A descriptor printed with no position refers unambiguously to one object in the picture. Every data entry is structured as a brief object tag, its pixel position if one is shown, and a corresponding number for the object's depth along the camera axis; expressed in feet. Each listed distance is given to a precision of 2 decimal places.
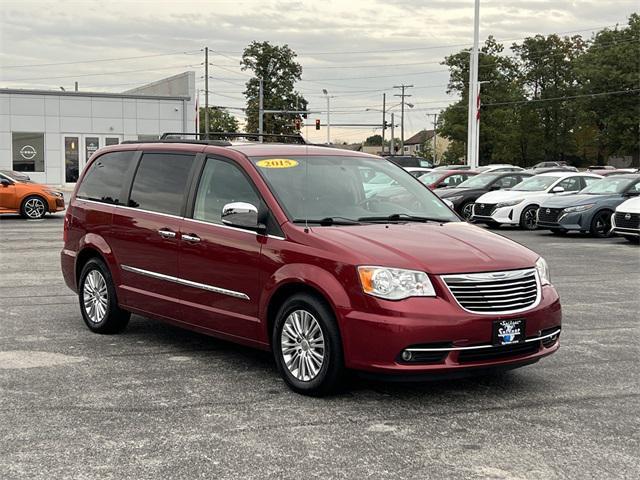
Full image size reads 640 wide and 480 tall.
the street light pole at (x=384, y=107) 332.53
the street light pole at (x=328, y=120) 260.48
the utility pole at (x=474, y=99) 122.01
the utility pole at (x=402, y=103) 360.07
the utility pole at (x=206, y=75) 253.85
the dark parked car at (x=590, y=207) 61.98
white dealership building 136.67
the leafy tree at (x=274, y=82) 289.94
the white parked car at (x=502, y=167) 108.94
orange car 74.95
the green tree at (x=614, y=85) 240.12
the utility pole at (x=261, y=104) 217.56
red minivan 17.08
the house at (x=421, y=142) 531.50
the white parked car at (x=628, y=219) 55.47
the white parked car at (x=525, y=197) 69.41
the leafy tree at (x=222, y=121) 433.48
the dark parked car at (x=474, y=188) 74.95
